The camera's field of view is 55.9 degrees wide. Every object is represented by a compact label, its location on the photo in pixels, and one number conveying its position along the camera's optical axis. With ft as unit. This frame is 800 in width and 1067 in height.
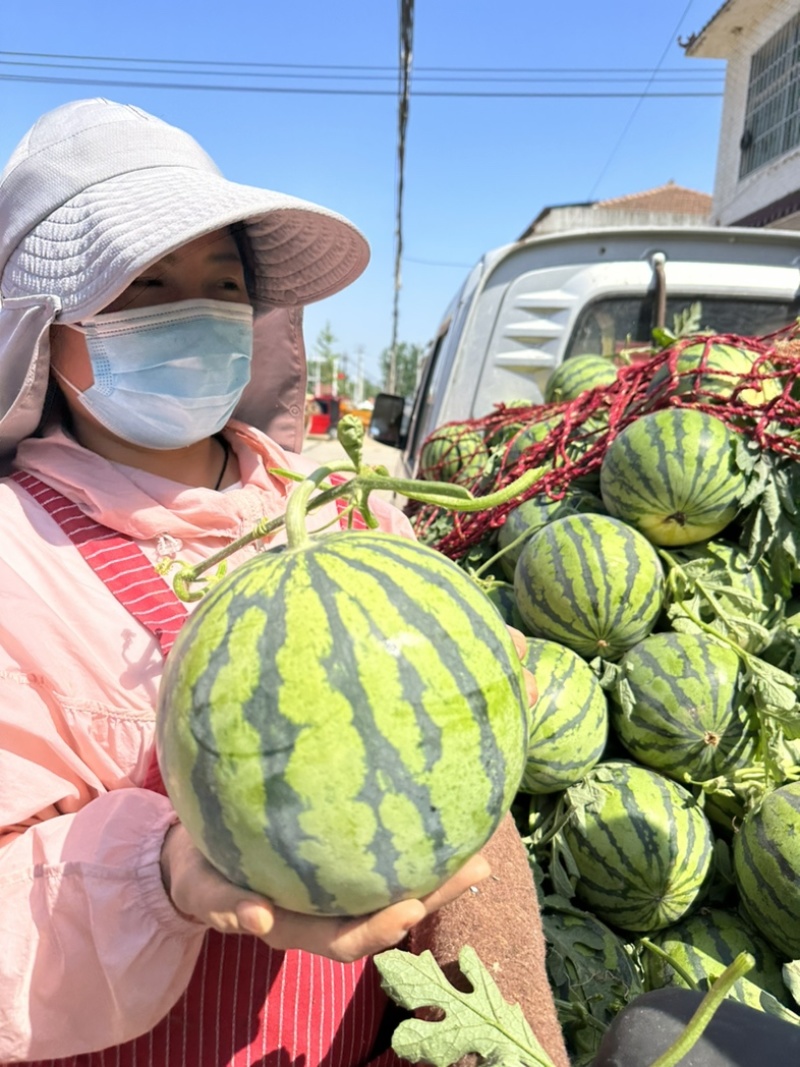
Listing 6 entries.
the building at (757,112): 32.27
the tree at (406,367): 195.00
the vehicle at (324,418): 94.86
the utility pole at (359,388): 183.11
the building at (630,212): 76.07
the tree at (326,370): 145.48
